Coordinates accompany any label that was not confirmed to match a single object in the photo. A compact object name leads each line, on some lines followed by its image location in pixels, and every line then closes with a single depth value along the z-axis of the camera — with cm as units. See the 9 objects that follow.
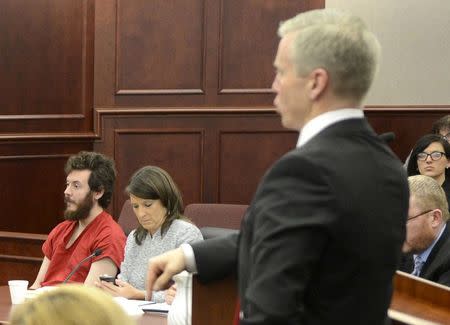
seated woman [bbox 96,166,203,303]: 627
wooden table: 496
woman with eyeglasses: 791
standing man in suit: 231
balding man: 553
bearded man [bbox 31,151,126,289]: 649
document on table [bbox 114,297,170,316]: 509
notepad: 527
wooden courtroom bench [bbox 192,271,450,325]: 289
